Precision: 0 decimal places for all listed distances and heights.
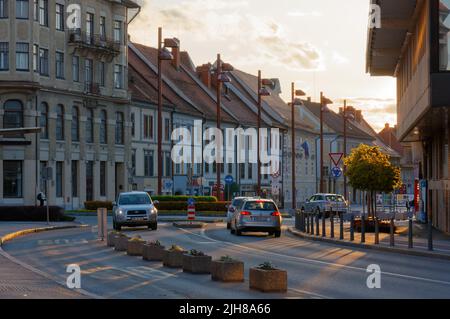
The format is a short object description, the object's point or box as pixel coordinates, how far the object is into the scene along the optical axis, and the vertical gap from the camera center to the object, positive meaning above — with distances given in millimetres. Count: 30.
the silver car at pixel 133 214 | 44562 -1434
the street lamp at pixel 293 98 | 83250 +6441
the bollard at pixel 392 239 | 31634 -1790
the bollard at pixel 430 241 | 28969 -1703
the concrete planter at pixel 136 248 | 27734 -1776
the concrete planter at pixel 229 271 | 19766 -1694
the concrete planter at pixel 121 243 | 29688 -1764
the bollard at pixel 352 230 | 35197 -1672
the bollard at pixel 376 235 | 32688 -1700
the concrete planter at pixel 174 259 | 23469 -1746
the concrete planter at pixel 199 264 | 21781 -1734
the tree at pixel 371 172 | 44906 +318
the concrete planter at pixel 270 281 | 18047 -1716
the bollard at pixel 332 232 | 37272 -1833
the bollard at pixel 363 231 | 33812 -1634
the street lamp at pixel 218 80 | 70875 +6628
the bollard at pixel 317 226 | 39606 -1734
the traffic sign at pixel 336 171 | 44247 +357
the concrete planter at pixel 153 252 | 25734 -1745
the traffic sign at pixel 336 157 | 41656 +890
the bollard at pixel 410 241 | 30295 -1758
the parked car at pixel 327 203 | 65438 -1433
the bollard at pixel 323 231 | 38422 -1885
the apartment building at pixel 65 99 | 68125 +5531
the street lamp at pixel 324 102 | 89050 +6762
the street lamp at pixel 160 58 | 61219 +6974
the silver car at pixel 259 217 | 40438 -1423
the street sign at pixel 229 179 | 74462 +53
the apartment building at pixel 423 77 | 31406 +3479
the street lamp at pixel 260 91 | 77319 +6509
